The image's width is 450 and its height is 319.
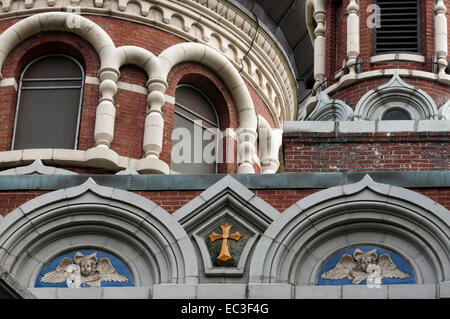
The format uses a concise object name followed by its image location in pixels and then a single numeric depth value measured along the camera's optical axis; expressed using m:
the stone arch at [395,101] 28.70
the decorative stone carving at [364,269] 23.59
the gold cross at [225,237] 23.78
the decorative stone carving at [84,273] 24.03
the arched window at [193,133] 33.06
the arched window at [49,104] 32.19
